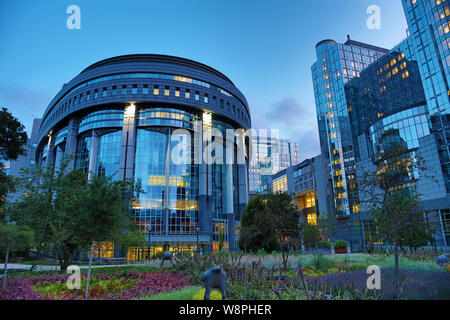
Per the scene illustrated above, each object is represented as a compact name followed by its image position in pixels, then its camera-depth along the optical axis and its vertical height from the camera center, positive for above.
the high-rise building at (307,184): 84.38 +16.98
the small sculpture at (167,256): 21.14 -1.78
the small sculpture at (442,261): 15.33 -2.01
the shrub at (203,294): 8.81 -2.12
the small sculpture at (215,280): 8.37 -1.50
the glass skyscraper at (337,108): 74.56 +36.92
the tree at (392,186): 10.74 +1.70
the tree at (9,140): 25.28 +9.39
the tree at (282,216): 20.98 +1.11
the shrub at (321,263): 16.76 -2.20
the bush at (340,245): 45.41 -2.78
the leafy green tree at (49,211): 17.47 +1.82
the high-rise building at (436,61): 50.94 +32.64
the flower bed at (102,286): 10.06 -2.33
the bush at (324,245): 51.33 -3.07
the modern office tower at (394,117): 52.16 +25.45
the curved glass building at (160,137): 57.53 +22.20
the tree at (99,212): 10.99 +0.94
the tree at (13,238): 12.81 -0.02
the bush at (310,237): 51.78 -1.48
